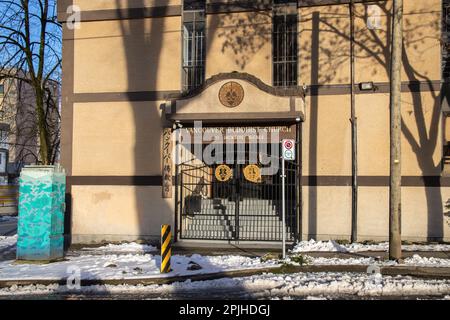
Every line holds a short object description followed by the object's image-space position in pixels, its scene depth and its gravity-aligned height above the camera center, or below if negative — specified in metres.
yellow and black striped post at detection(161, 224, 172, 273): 10.21 -1.61
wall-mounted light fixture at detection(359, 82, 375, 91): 14.31 +2.53
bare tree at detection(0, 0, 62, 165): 19.50 +4.84
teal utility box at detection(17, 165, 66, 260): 11.84 -1.12
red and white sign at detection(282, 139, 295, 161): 11.59 +0.56
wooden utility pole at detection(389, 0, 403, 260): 10.90 +0.73
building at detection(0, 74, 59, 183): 57.13 +1.89
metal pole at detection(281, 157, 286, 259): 11.45 -0.75
